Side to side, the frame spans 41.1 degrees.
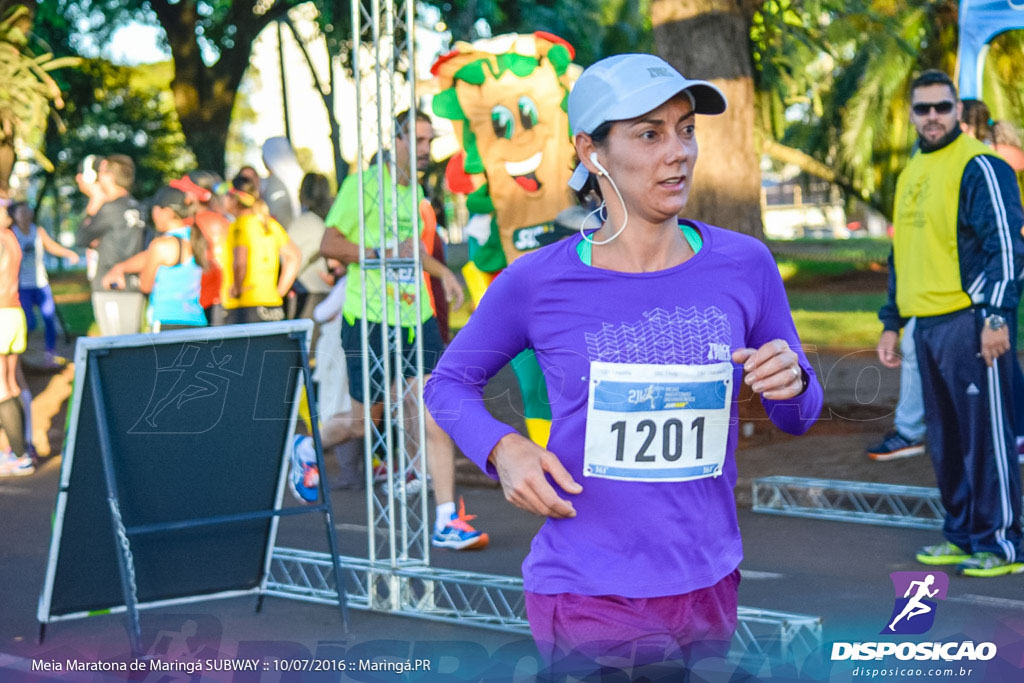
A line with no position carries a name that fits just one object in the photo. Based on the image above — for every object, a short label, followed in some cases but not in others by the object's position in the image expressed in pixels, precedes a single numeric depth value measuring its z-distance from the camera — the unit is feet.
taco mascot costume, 23.66
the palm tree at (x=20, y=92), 55.52
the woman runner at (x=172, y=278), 33.81
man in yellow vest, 19.44
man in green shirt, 23.34
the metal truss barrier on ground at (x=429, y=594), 16.44
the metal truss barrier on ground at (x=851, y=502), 25.39
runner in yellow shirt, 34.47
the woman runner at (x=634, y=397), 8.87
